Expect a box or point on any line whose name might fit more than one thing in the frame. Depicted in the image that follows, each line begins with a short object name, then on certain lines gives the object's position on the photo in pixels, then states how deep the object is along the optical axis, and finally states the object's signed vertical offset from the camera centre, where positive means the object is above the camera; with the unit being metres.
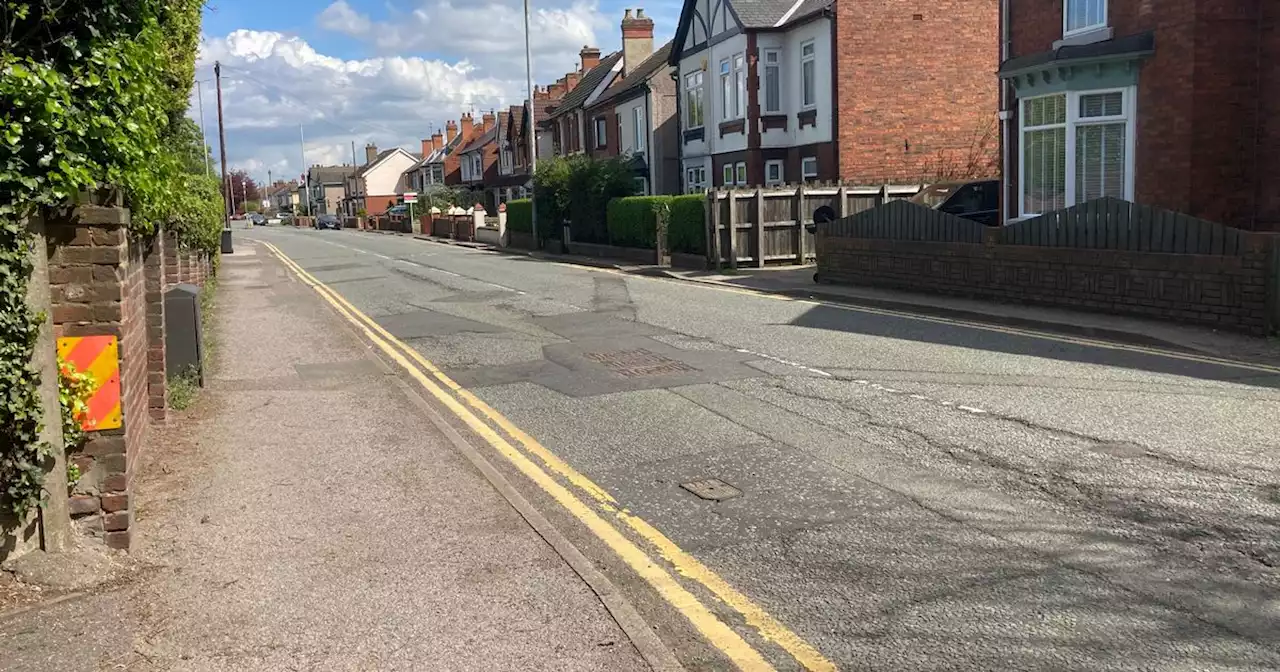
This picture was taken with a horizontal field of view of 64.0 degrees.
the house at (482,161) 79.62 +5.79
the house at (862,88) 28.98 +3.83
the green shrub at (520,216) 43.88 +0.63
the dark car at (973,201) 22.28 +0.33
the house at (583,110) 51.53 +6.43
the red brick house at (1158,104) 16.16 +1.77
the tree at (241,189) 133.70 +6.83
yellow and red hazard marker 5.24 -0.65
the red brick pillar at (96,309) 5.25 -0.34
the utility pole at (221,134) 50.69 +5.25
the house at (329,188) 157.00 +7.41
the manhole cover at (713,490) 6.48 -1.71
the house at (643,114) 43.09 +4.98
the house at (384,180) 122.81 +6.54
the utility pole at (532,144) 40.50 +3.53
